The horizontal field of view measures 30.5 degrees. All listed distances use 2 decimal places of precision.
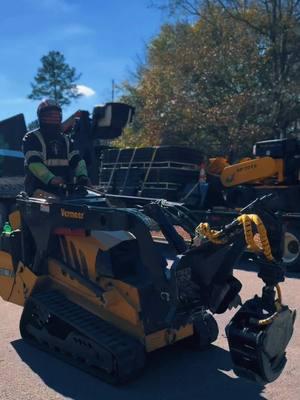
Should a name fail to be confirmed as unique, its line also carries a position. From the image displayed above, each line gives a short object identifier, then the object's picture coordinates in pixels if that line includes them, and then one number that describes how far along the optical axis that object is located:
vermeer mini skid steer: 3.71
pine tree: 51.00
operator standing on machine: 5.76
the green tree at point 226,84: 22.16
